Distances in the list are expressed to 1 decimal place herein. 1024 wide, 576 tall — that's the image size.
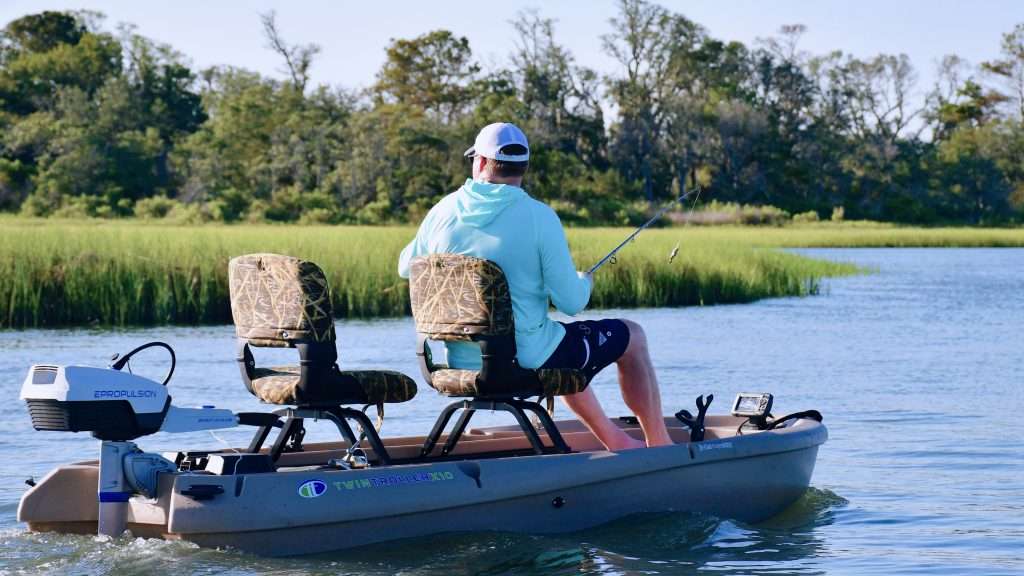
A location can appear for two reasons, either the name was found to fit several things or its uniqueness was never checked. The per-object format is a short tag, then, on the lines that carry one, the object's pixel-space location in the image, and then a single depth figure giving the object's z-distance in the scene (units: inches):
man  481.4
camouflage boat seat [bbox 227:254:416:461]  466.9
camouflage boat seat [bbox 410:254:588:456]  475.8
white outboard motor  434.6
